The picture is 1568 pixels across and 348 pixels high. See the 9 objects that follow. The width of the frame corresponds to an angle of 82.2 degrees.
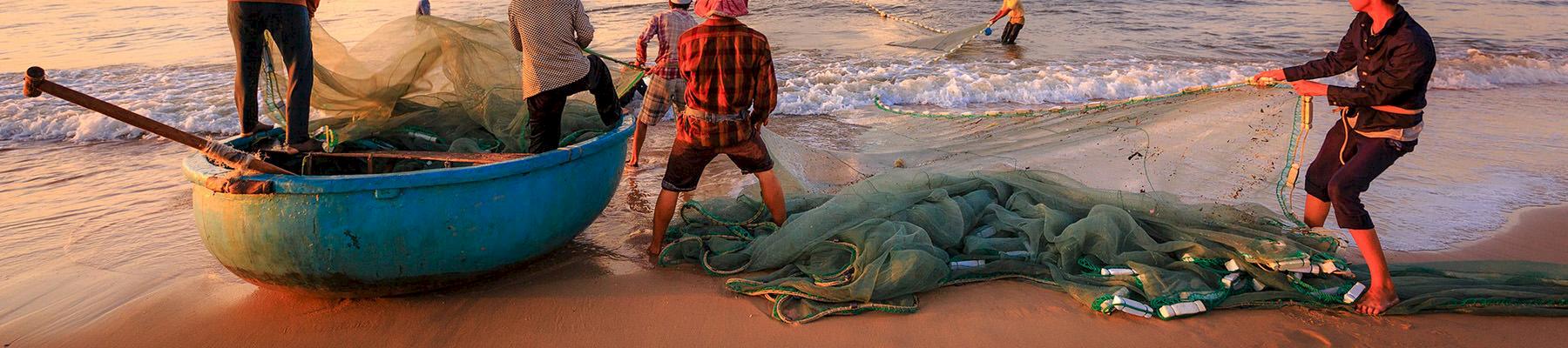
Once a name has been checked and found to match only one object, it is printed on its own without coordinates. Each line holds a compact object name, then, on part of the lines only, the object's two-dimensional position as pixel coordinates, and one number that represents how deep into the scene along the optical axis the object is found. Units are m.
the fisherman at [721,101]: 3.69
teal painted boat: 3.07
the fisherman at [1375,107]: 3.22
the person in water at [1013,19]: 12.39
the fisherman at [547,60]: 3.80
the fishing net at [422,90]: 3.89
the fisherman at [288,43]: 3.60
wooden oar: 2.74
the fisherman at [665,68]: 4.44
